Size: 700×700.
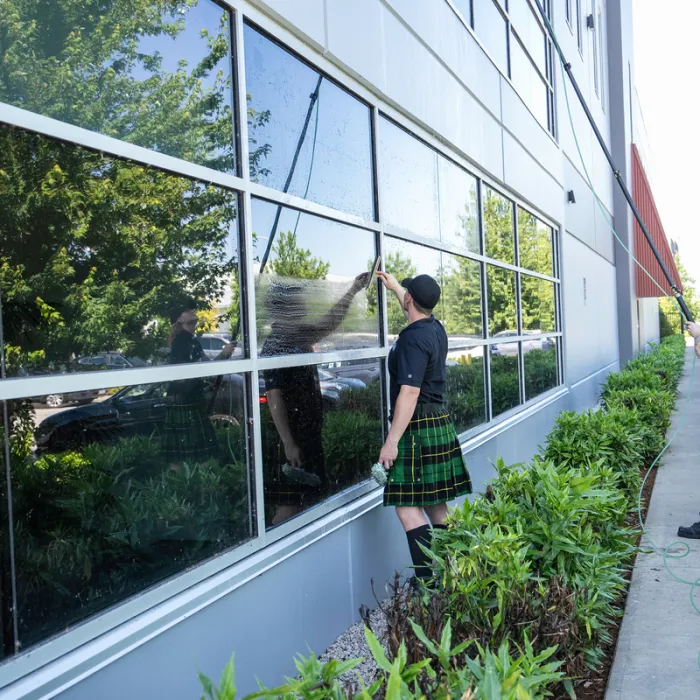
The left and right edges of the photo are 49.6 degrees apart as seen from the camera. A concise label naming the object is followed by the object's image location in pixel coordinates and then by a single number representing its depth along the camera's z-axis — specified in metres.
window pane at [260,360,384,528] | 3.51
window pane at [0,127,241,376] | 2.23
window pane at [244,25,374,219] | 3.44
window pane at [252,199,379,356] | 3.50
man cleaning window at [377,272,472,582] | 3.87
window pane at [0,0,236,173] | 2.27
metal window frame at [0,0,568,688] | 2.26
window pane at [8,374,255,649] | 2.28
